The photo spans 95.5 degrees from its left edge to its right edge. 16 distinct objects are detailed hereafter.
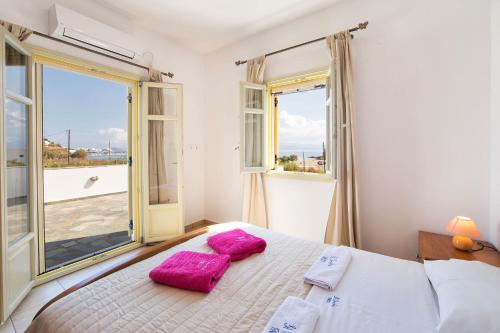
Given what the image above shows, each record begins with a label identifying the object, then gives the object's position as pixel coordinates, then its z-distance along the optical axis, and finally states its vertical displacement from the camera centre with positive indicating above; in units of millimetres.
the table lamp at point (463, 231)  1633 -490
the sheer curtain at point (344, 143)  2312 +220
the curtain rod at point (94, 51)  2123 +1262
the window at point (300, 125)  2857 +531
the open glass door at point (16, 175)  1659 -88
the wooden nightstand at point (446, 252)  1553 -643
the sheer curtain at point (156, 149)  3084 +218
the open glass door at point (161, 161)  3043 +52
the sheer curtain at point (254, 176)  3096 -164
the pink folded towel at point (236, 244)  1488 -551
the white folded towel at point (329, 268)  1187 -596
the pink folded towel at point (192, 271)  1139 -566
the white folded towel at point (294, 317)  878 -630
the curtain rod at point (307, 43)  2211 +1403
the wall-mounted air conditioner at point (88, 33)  2129 +1369
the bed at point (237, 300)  920 -636
